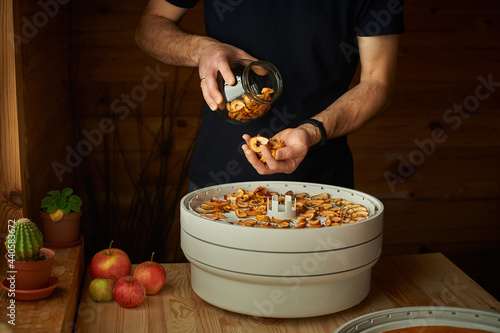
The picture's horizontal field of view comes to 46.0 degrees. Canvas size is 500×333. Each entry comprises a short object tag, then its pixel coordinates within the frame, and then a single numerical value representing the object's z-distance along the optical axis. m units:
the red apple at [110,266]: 1.21
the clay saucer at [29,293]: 1.05
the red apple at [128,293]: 1.12
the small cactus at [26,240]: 1.03
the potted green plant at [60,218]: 1.35
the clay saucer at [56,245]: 1.35
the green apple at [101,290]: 1.15
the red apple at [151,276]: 1.19
